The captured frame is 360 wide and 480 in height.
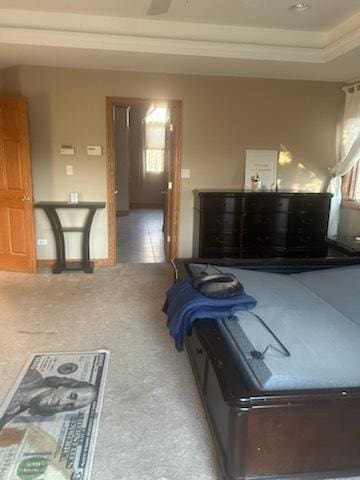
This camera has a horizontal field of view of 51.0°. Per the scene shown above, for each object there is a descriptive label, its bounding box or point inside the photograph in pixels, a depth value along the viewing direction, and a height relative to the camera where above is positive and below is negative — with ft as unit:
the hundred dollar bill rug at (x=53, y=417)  5.87 -4.66
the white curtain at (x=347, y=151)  15.46 +0.63
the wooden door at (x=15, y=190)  14.43 -1.24
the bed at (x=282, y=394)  4.57 -2.72
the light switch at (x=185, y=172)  16.47 -0.41
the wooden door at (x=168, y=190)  17.33 -1.29
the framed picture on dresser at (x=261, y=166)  16.65 -0.10
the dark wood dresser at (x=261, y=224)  14.98 -2.37
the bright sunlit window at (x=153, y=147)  33.71 +1.31
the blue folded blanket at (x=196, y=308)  6.23 -2.38
